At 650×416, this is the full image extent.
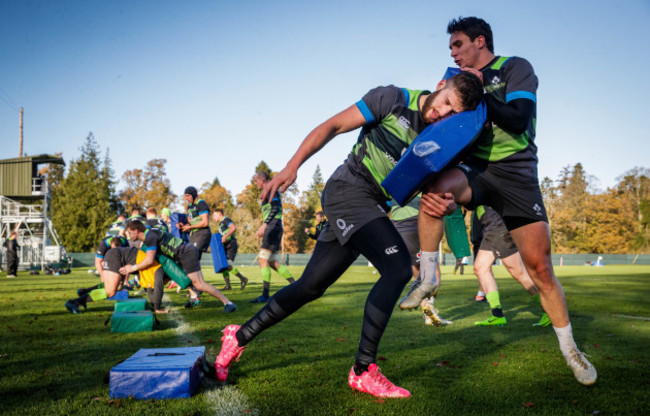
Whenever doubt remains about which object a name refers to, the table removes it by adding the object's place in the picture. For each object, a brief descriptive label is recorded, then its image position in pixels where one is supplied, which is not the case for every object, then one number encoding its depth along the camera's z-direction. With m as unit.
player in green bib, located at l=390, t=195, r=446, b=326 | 6.44
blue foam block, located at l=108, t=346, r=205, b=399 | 2.83
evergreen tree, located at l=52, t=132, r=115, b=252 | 51.53
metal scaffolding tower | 32.88
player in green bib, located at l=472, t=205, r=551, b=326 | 6.17
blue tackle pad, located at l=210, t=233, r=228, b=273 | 10.61
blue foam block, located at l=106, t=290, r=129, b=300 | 8.55
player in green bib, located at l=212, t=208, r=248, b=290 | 11.71
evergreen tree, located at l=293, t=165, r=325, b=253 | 63.38
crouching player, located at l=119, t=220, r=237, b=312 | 7.20
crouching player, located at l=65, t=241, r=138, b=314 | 7.97
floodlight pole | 49.12
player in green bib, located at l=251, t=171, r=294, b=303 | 9.30
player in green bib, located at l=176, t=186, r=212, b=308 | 11.01
